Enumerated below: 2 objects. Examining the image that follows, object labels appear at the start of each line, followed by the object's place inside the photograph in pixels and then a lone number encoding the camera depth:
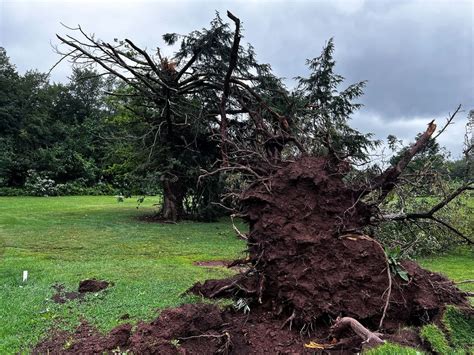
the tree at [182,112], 14.20
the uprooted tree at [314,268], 4.18
